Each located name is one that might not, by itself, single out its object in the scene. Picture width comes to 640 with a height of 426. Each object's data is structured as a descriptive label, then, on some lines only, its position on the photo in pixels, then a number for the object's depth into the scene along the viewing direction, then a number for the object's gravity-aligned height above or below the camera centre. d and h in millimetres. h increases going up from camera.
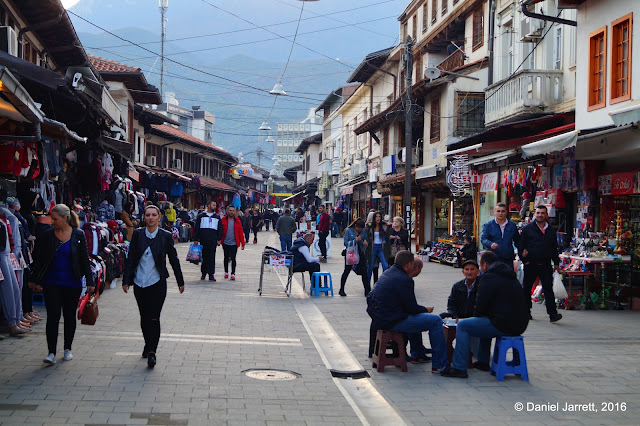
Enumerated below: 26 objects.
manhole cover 7172 -1693
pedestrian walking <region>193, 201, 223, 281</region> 16062 -600
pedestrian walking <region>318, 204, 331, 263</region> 24906 -636
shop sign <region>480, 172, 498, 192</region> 19297 +950
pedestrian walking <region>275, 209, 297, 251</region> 22000 -499
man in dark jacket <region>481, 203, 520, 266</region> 11500 -302
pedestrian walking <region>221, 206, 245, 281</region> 16700 -619
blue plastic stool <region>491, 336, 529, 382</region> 7188 -1448
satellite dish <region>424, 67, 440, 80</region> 23969 +4833
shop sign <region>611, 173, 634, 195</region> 12391 +643
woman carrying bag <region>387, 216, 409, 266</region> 14828 -505
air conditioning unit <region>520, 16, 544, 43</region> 18641 +5040
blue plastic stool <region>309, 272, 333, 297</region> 14336 -1461
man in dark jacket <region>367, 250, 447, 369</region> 7539 -1041
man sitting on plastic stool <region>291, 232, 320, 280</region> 14500 -964
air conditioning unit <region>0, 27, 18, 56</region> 12312 +2911
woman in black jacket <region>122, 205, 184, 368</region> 7652 -722
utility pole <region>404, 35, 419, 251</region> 23219 +2839
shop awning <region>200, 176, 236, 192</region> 46700 +1807
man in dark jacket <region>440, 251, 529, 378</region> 7199 -983
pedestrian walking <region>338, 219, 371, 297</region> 14250 -651
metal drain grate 7414 -1710
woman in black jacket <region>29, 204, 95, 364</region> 7395 -697
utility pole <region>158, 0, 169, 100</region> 48281 +13579
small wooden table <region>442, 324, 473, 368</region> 7930 -1367
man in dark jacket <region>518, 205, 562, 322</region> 10953 -570
